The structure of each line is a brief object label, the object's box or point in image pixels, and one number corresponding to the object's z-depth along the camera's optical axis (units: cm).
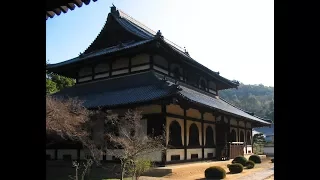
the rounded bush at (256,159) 2781
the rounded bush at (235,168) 2025
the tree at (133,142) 1381
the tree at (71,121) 1515
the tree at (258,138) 5778
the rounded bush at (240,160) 2353
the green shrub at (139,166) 1372
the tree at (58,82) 4021
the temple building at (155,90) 1891
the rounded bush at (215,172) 1741
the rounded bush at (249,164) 2338
